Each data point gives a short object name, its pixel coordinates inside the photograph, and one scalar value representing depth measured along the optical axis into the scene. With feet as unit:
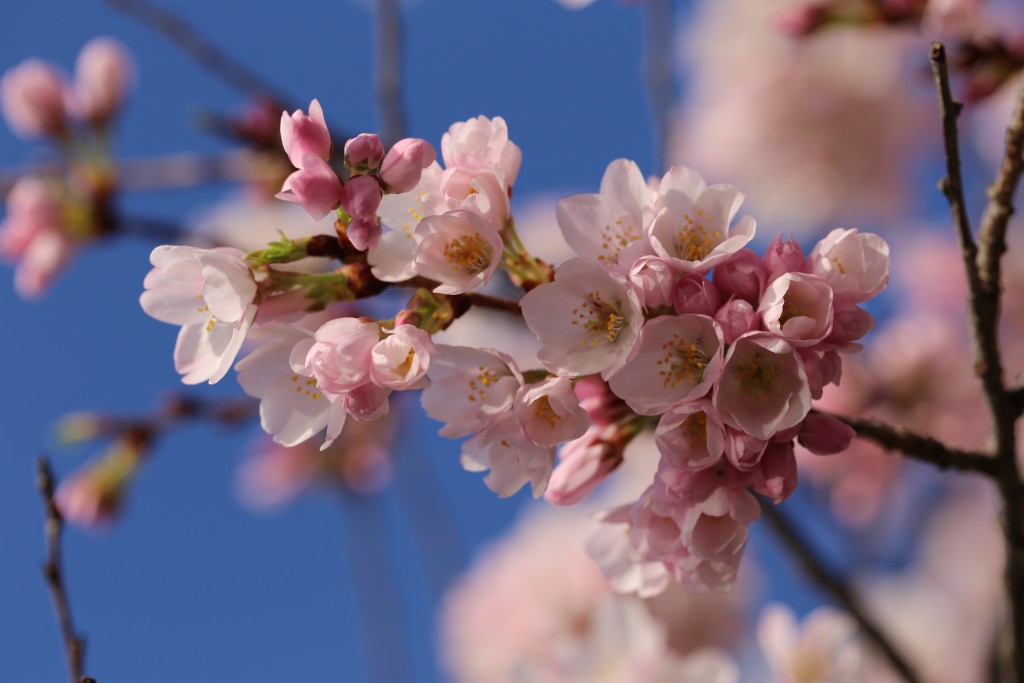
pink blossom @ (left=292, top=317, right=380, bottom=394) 2.87
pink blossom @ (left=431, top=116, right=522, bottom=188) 2.92
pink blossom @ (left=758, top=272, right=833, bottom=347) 2.84
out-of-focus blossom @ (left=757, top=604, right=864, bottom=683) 3.60
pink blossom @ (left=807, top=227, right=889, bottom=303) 2.88
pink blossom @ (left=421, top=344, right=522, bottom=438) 2.90
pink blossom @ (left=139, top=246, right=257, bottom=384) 2.92
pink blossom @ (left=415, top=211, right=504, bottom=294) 2.88
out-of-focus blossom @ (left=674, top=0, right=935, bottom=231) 10.48
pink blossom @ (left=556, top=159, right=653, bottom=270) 2.94
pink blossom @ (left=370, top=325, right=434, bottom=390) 2.87
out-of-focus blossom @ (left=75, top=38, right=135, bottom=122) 6.48
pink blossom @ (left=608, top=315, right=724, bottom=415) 2.87
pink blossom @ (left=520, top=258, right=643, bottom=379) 2.89
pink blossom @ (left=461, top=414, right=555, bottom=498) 2.91
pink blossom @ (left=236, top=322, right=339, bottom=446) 2.95
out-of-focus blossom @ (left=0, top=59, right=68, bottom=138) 6.39
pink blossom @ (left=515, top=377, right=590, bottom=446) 2.88
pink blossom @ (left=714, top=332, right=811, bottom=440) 2.85
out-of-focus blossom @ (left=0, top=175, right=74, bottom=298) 5.01
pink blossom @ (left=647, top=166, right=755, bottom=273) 2.93
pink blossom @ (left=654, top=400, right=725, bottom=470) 2.85
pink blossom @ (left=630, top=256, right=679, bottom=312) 2.86
